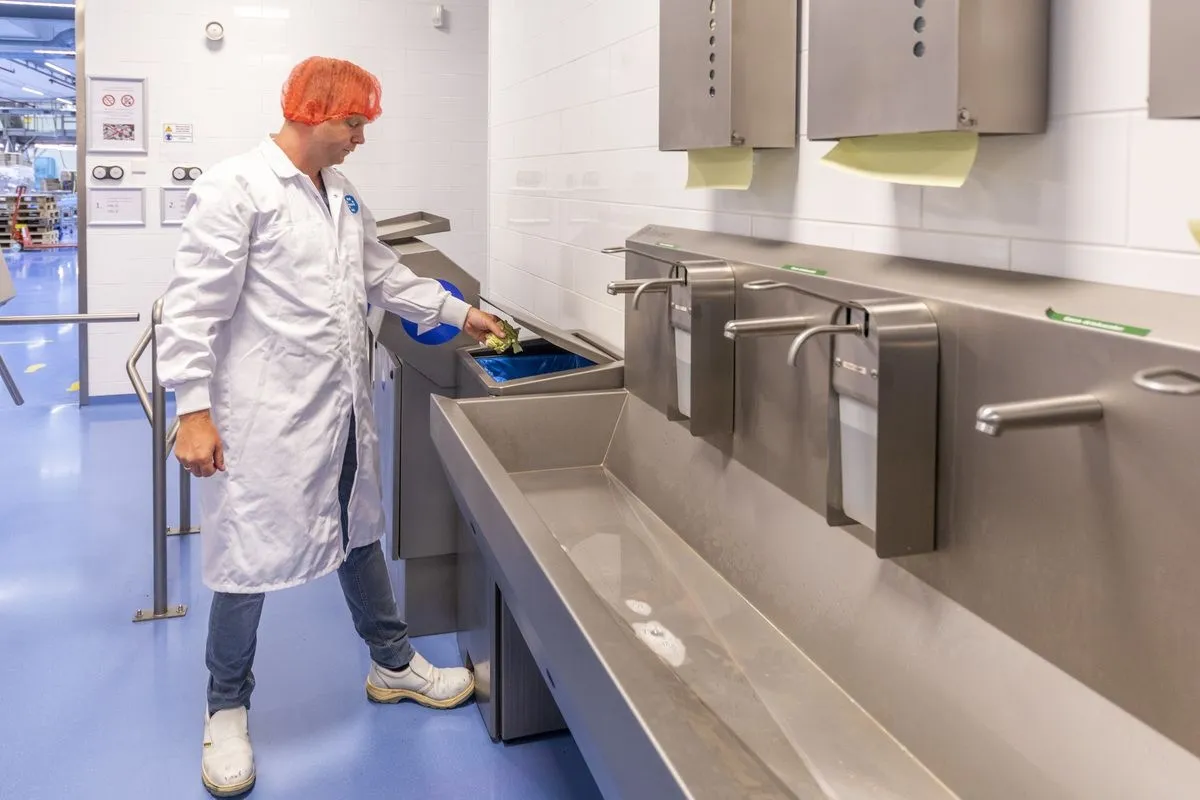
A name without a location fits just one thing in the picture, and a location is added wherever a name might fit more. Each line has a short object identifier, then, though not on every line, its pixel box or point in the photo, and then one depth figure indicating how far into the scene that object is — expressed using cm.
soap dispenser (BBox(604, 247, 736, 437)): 155
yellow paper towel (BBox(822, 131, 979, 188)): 112
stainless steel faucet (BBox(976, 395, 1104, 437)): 79
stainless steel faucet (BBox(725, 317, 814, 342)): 121
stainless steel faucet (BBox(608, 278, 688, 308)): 158
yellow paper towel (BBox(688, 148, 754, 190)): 167
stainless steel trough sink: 86
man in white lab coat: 201
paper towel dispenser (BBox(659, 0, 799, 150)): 153
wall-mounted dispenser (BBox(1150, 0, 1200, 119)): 74
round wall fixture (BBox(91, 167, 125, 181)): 547
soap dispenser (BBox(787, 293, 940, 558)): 106
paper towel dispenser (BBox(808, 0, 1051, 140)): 101
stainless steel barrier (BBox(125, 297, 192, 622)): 276
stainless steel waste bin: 208
